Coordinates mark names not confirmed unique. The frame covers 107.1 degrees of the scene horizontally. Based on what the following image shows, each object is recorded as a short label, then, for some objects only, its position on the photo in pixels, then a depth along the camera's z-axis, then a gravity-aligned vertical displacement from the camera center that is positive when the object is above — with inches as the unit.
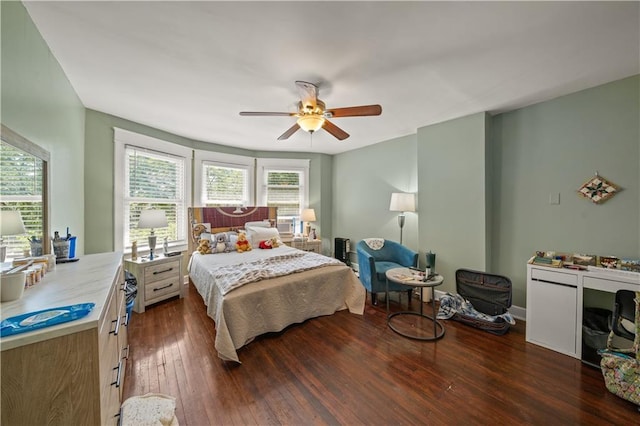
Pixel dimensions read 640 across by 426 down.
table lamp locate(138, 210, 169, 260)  123.6 -4.8
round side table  99.9 -30.2
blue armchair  129.9 -30.4
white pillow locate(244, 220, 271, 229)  179.2 -9.2
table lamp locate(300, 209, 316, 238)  196.7 -2.3
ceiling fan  86.3 +38.3
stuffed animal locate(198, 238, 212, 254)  146.2 -21.7
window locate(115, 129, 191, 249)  132.4 +17.0
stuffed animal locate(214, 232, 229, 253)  149.4 -19.8
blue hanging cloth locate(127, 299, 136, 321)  91.1 -36.9
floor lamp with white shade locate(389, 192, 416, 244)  147.5 +6.6
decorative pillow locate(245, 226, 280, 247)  163.3 -15.5
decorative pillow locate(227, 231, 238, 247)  157.0 -16.9
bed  88.4 -34.4
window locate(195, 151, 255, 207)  172.4 +25.7
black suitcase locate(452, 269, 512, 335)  104.9 -38.8
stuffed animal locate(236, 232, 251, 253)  152.3 -20.8
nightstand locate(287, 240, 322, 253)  191.6 -26.9
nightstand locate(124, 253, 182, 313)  121.4 -36.1
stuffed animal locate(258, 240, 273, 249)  158.7 -22.1
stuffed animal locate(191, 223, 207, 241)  159.6 -12.3
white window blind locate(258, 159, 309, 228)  201.2 +23.2
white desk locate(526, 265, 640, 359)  81.4 -33.1
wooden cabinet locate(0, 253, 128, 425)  32.1 -23.2
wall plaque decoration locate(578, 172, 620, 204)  93.7 +9.7
